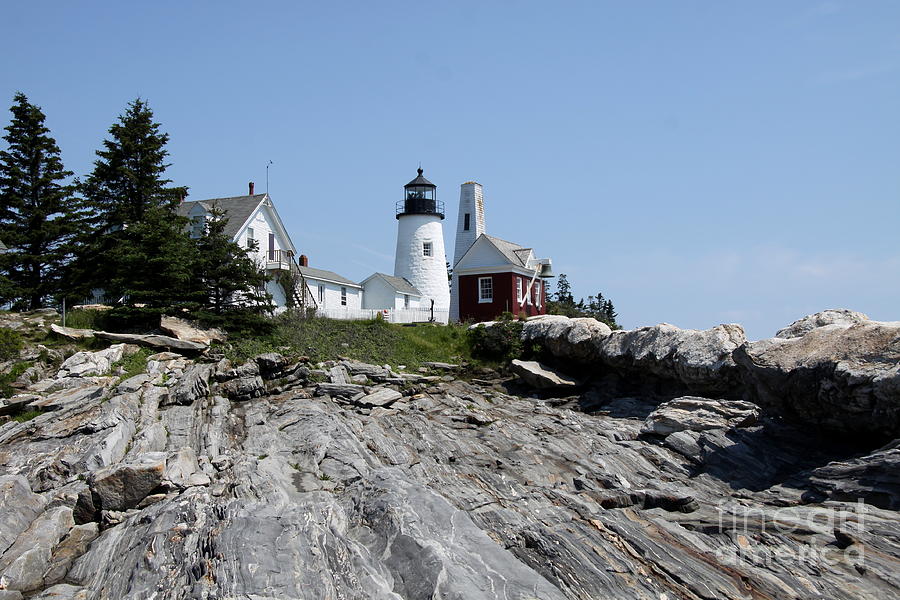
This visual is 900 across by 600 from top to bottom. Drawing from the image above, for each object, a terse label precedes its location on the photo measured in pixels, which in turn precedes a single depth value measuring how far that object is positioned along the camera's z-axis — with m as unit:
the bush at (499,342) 29.05
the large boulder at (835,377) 13.46
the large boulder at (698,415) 17.47
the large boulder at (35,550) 10.21
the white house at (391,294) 42.94
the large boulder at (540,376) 25.38
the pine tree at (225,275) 27.27
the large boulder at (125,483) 12.41
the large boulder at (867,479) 11.66
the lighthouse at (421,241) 45.12
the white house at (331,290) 39.81
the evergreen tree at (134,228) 26.25
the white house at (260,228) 36.88
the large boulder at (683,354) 20.02
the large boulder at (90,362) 21.20
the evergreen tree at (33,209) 29.03
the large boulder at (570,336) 25.62
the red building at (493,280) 39.59
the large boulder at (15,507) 11.47
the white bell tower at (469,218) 45.56
